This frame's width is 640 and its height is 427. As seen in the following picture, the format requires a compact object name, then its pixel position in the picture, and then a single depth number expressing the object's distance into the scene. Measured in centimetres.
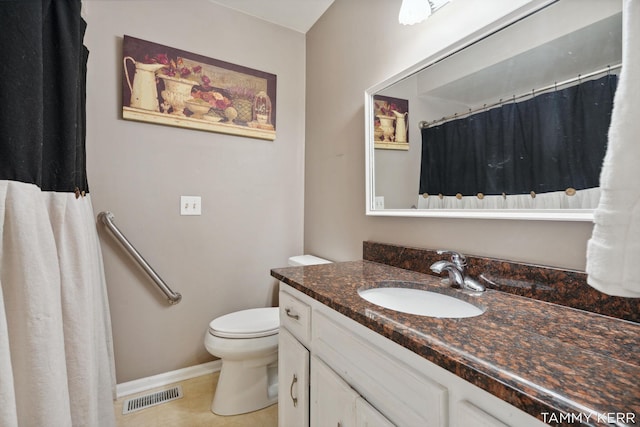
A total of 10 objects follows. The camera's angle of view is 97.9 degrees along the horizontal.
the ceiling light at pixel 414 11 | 112
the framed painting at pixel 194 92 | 160
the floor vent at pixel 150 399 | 148
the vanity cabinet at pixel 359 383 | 48
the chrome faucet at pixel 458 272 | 92
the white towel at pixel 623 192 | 38
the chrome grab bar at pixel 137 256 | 152
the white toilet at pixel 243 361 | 142
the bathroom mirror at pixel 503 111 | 74
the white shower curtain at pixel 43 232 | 69
